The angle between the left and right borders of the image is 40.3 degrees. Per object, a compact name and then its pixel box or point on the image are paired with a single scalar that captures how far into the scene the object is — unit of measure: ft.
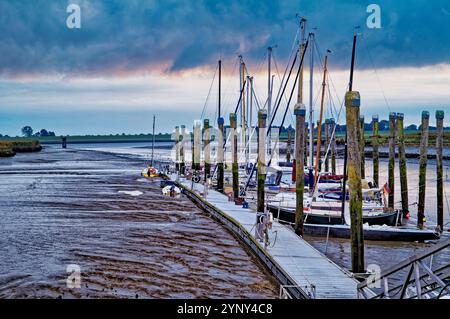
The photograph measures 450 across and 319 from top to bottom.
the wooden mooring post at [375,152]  143.74
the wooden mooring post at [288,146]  261.24
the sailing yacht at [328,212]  105.50
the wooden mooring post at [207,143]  167.12
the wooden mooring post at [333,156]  188.75
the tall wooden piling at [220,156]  149.66
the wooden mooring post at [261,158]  104.59
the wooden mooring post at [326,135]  202.18
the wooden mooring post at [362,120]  170.21
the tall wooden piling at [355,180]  61.93
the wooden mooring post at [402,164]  119.65
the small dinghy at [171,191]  158.81
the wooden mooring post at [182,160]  226.99
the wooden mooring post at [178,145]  245.08
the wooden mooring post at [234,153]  135.74
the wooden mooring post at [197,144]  209.97
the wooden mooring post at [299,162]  86.89
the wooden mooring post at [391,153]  126.41
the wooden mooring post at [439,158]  105.70
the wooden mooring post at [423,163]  107.88
